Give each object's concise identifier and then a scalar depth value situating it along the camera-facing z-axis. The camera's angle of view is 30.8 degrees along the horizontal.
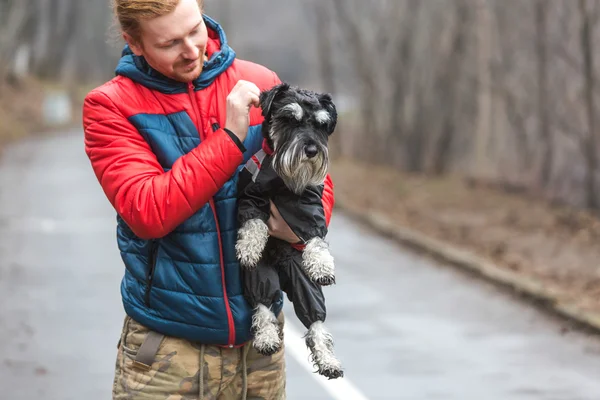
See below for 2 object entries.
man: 3.44
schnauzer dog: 3.56
